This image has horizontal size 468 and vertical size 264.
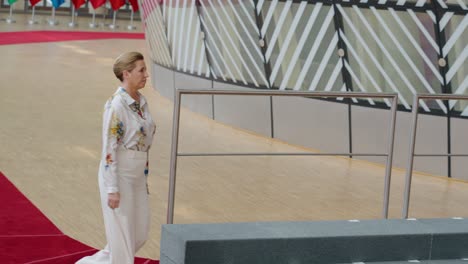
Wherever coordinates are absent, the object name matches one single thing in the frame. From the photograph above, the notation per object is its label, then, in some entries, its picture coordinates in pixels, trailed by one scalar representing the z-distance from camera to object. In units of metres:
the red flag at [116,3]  36.16
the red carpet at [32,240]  8.39
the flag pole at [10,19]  35.62
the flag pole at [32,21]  36.09
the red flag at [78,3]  34.78
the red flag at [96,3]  35.86
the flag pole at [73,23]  36.58
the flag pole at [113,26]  37.61
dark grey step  6.54
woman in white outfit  7.05
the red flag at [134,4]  36.23
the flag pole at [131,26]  37.97
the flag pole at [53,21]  36.60
